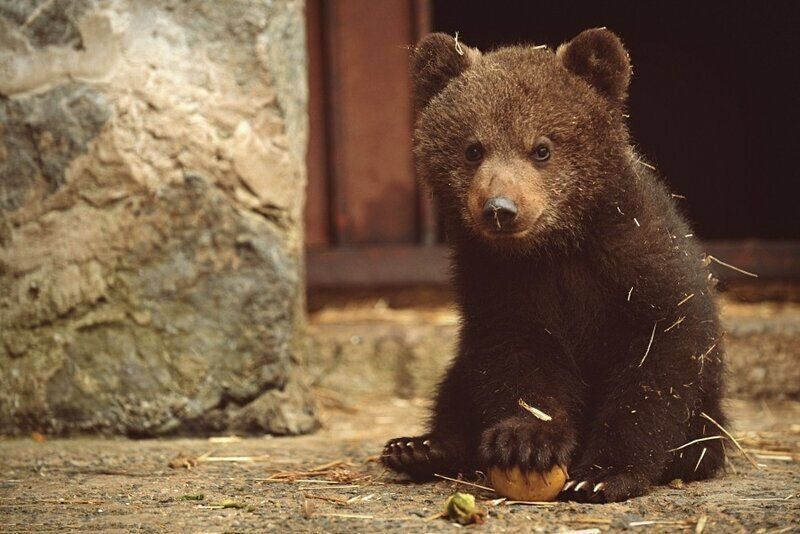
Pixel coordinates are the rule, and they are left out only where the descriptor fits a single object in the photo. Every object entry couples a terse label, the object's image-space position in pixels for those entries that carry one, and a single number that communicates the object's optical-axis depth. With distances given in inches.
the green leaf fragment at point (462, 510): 251.3
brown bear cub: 290.0
